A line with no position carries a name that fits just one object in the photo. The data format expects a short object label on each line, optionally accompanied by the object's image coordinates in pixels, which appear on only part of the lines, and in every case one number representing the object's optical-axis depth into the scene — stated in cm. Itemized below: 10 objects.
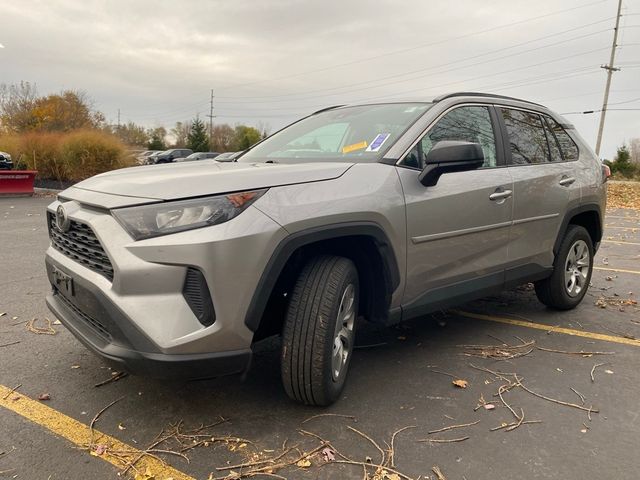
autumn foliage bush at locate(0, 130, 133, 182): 1733
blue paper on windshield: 309
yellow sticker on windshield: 316
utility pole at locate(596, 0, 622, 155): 3766
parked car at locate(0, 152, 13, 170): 1731
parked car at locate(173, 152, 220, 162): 2693
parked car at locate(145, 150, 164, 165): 3612
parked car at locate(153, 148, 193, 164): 3683
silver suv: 219
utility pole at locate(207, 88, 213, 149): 7428
